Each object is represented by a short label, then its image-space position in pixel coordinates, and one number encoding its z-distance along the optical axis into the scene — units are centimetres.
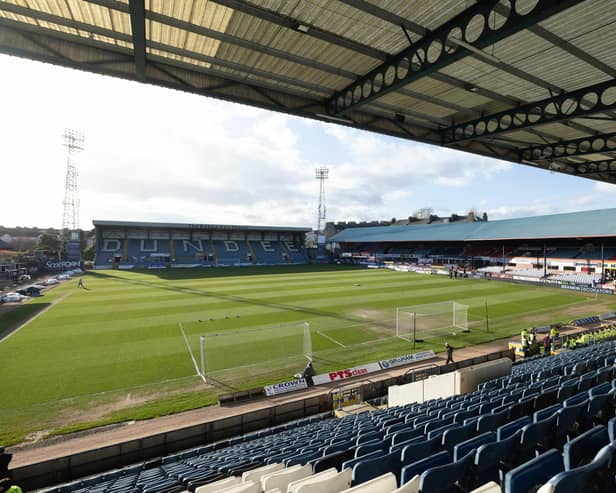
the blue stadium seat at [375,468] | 319
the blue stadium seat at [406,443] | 423
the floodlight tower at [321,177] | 8569
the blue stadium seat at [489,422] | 451
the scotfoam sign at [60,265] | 5441
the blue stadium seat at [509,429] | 384
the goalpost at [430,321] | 1898
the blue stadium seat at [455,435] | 411
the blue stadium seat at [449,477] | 260
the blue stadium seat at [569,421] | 396
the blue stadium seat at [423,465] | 296
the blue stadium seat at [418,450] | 363
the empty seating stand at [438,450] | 261
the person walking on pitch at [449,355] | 1318
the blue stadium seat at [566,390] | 571
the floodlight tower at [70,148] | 6175
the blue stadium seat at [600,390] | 525
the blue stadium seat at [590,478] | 196
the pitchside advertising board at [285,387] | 1195
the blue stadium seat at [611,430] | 322
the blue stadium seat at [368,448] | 423
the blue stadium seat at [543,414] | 428
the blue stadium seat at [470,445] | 342
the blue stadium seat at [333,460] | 402
